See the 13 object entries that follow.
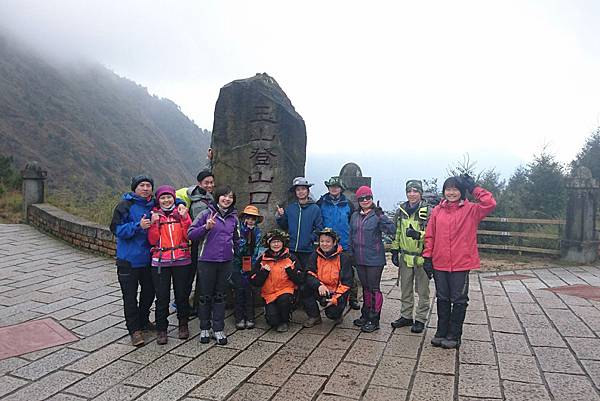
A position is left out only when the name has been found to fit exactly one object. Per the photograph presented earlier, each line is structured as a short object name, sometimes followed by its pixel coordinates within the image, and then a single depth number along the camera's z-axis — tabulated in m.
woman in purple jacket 4.29
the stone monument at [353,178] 8.91
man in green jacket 4.59
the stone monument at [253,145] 5.54
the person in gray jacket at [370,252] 4.66
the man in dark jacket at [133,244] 4.09
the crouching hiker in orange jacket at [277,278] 4.63
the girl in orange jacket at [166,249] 4.16
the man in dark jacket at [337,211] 5.18
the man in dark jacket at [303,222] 5.08
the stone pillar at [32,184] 12.15
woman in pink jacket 4.16
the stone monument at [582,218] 8.94
